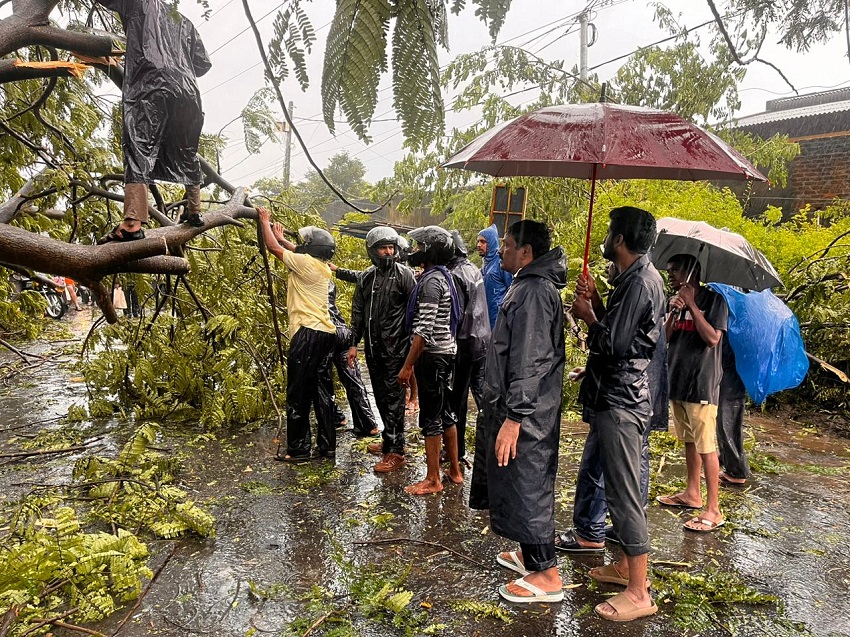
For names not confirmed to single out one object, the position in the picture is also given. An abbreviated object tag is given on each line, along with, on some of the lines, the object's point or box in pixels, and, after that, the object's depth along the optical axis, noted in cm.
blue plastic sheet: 426
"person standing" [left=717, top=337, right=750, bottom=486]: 448
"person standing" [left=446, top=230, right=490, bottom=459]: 443
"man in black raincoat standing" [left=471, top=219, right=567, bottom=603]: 270
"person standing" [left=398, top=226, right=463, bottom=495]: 413
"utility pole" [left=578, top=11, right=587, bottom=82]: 993
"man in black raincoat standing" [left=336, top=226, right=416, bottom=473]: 468
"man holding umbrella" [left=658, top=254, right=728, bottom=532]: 371
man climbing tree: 238
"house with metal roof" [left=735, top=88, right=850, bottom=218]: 1078
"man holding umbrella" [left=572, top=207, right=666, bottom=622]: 270
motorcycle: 1313
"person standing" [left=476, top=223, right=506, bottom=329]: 516
